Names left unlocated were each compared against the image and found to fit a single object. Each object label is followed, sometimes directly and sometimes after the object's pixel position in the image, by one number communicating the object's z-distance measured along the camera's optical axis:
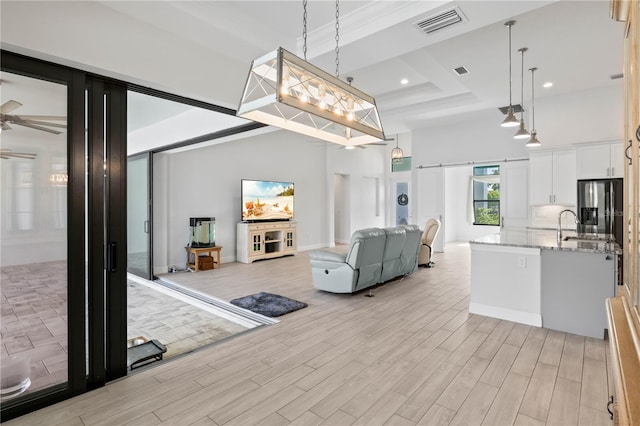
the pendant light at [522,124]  4.39
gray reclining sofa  4.68
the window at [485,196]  11.33
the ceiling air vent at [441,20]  2.78
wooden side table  6.71
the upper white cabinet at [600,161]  5.72
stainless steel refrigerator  5.45
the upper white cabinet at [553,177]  6.40
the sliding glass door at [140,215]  6.26
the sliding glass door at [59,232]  2.19
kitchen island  3.30
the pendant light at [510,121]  4.23
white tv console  7.67
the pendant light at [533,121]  5.17
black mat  4.15
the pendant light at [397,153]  8.87
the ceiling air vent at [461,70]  5.02
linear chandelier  1.97
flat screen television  7.85
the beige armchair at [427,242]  6.93
